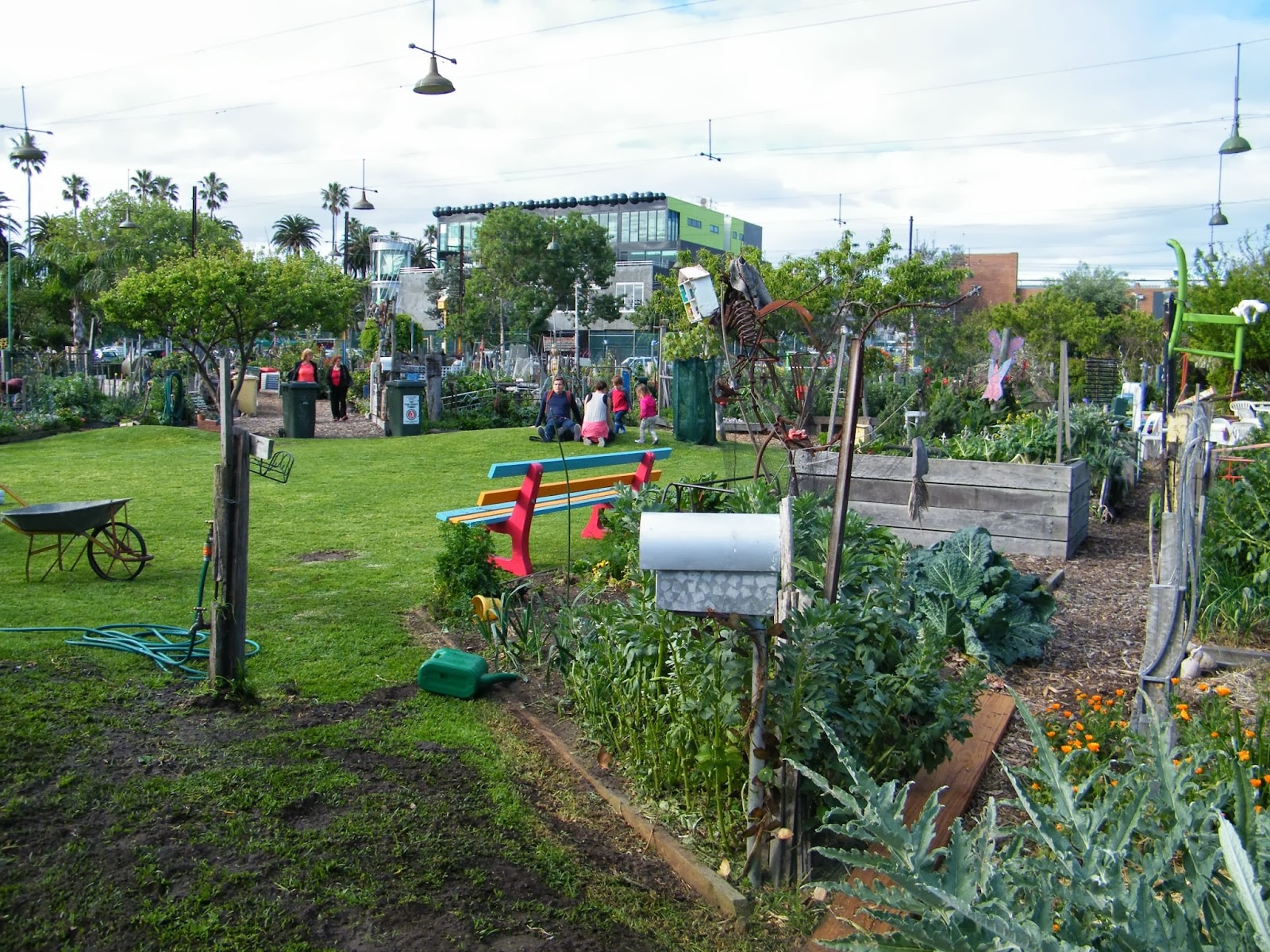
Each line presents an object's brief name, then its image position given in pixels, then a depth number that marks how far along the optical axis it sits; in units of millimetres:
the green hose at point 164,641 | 5250
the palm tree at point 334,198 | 103688
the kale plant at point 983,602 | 5594
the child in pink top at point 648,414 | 18500
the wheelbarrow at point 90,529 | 7031
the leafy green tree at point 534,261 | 57969
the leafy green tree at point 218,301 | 19562
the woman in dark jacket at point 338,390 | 22453
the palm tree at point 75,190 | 77375
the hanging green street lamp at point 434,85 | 13438
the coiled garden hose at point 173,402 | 20297
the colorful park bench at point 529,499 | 7602
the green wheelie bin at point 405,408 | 19578
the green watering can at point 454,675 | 5176
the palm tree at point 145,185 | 73131
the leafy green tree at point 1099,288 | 48188
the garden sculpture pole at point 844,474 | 3598
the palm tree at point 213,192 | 80000
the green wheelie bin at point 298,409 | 18672
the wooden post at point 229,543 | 4652
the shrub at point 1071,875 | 1640
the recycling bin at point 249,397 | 23391
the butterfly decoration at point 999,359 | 9797
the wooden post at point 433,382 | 21531
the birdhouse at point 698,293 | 6879
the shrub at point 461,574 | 6547
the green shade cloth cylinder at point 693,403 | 18281
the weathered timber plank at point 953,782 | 3312
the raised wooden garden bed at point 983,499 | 8234
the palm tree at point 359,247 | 101125
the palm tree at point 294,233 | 98562
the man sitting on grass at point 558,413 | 17953
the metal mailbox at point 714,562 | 3094
